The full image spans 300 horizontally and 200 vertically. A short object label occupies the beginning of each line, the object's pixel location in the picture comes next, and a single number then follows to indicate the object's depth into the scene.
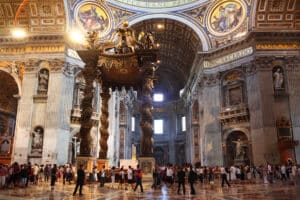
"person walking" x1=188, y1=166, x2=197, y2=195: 7.84
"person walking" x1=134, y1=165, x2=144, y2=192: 8.24
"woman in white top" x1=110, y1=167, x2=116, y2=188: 11.12
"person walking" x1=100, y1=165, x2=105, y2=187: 10.08
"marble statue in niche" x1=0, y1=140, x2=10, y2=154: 16.61
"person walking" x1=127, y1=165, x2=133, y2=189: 10.24
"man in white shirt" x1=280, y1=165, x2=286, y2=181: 13.36
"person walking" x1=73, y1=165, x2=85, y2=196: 7.26
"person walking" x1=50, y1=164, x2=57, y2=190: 10.31
